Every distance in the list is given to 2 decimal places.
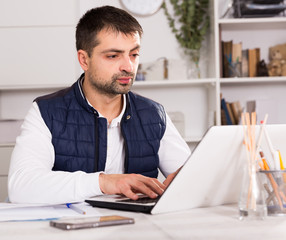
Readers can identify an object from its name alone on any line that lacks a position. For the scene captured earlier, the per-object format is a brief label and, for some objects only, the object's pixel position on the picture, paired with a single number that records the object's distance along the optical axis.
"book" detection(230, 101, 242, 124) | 3.50
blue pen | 1.15
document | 1.10
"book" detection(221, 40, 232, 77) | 3.47
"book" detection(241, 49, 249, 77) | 3.51
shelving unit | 3.66
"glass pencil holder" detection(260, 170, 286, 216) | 1.04
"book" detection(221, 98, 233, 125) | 3.44
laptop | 1.06
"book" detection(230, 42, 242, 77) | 3.48
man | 1.78
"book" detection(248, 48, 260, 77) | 3.52
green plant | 3.55
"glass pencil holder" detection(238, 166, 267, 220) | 1.02
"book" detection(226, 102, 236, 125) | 3.48
